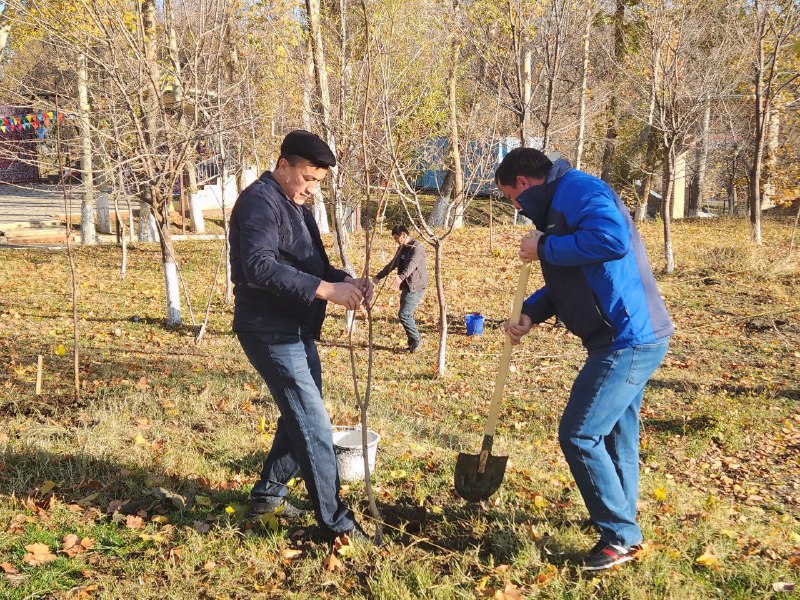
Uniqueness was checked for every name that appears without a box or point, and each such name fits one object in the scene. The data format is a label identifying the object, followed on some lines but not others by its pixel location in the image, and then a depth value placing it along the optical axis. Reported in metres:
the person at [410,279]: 9.13
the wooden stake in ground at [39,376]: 5.64
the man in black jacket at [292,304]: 2.89
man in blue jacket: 2.78
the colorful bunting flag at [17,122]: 11.04
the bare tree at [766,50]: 14.47
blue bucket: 10.34
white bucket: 4.01
